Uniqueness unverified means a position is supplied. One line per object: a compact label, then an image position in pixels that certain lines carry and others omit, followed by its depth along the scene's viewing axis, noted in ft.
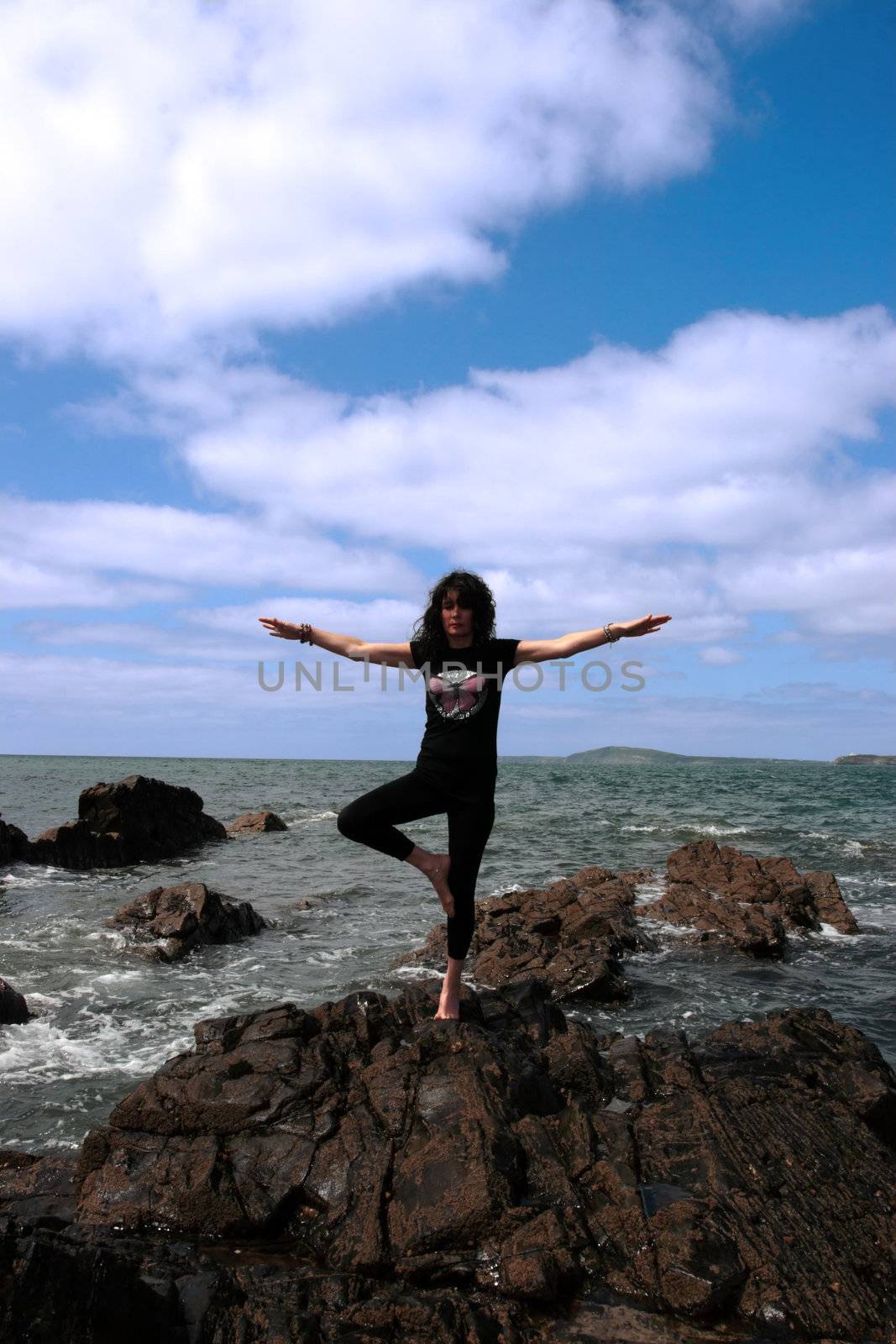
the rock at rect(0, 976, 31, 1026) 27.68
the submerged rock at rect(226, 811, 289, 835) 96.58
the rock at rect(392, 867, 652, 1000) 31.48
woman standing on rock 18.45
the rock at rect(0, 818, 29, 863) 64.80
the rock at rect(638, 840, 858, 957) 40.65
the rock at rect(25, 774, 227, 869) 67.46
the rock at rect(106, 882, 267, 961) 38.50
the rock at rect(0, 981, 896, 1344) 11.49
